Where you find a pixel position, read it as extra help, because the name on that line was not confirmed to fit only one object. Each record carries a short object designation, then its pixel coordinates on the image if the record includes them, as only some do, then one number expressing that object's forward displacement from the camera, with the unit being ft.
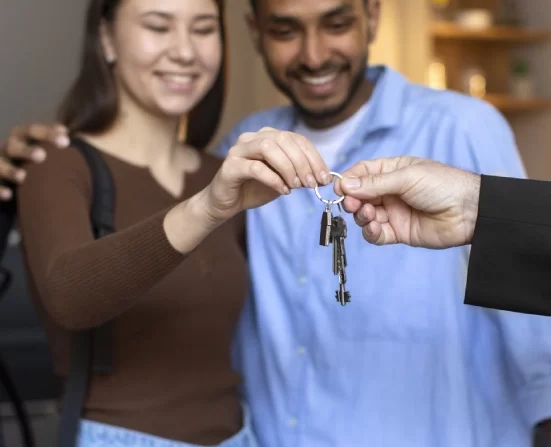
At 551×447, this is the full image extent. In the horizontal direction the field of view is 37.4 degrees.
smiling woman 3.34
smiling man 4.28
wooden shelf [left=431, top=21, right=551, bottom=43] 12.31
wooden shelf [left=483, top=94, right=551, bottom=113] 12.87
